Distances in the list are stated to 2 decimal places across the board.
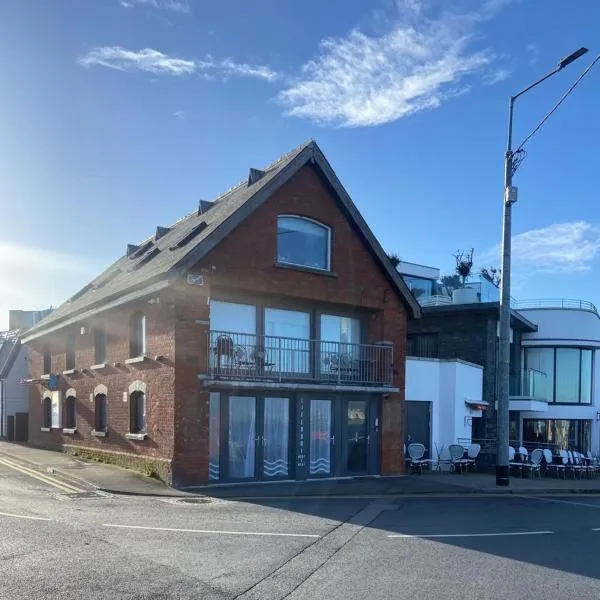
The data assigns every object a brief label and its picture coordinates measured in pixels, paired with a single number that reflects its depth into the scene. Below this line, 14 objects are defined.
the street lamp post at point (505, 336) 17.89
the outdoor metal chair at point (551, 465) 22.25
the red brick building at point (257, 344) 16.45
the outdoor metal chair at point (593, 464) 23.62
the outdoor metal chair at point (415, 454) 21.00
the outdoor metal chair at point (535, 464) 21.59
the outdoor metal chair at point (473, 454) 22.58
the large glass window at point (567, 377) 30.58
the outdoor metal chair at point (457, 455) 21.88
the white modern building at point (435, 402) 22.73
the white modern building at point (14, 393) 33.44
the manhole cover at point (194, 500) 13.72
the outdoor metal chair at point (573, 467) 22.50
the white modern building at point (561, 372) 30.46
